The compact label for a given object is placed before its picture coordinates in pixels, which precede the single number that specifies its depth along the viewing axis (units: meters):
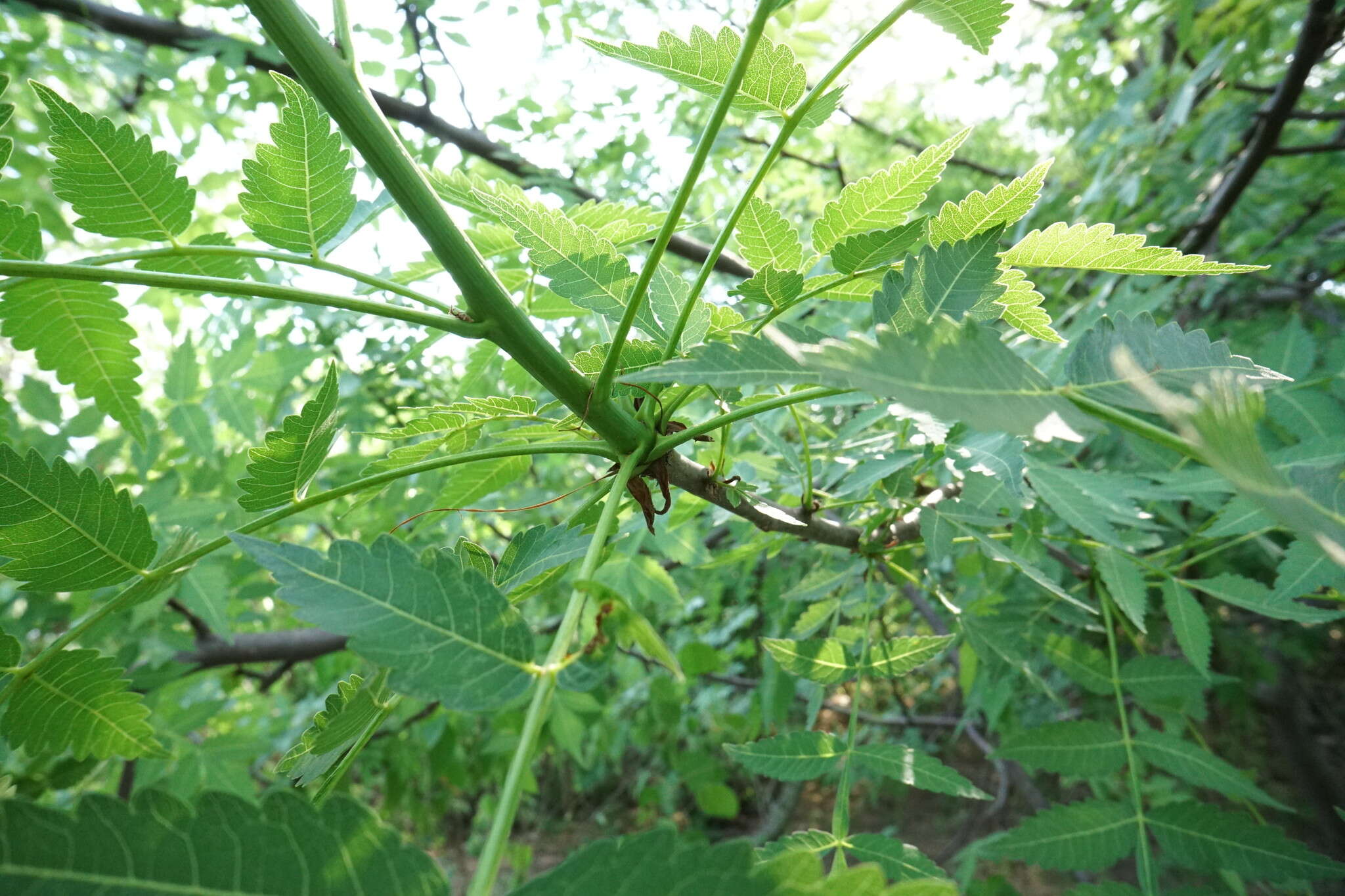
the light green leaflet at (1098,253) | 0.24
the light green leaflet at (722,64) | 0.25
